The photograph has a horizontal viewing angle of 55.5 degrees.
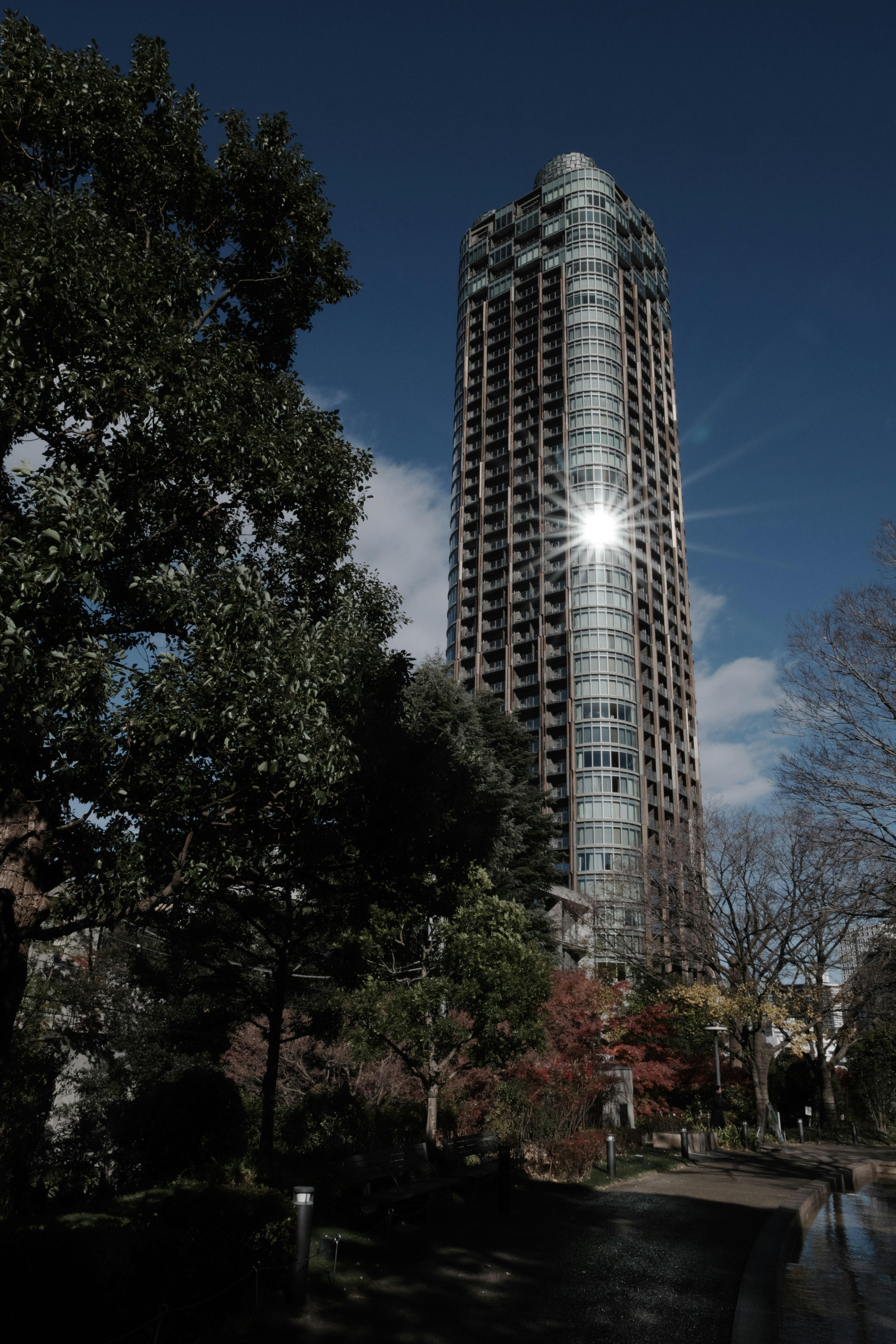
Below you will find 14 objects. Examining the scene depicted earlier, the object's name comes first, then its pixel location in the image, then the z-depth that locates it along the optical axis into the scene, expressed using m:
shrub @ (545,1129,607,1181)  16.55
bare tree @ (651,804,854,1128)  29.77
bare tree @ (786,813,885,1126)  16.33
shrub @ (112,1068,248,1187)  13.94
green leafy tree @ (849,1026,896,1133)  37.25
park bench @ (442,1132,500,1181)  13.79
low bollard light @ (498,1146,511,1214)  12.63
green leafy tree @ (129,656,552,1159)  8.34
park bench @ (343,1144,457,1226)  11.02
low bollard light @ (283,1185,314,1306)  7.56
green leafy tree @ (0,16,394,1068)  7.77
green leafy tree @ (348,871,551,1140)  15.73
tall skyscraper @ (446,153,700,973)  79.94
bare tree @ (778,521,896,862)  16.42
